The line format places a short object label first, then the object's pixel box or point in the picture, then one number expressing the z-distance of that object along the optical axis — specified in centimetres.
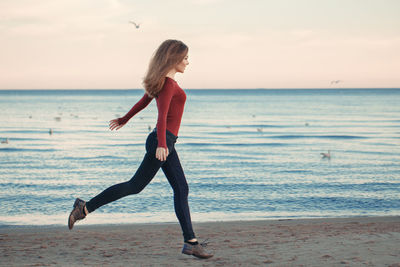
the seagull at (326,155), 1819
